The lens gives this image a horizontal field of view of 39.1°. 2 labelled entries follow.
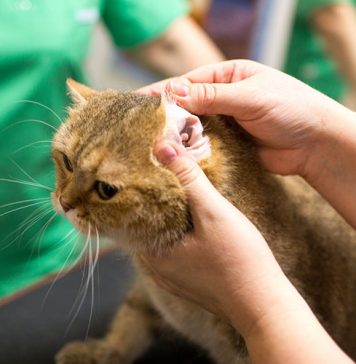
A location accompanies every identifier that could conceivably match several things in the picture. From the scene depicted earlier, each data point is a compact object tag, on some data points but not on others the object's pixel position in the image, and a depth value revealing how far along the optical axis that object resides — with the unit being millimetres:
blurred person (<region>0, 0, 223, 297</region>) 1032
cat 687
